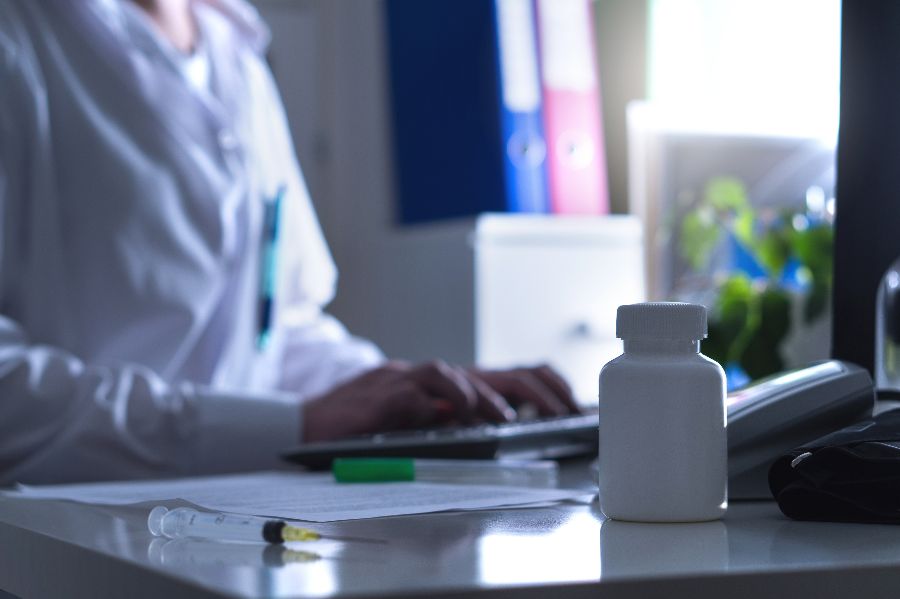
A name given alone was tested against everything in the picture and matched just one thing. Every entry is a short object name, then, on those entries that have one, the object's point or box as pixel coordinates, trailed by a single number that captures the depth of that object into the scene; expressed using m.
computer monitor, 1.25
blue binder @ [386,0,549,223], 3.20
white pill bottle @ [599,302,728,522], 1.01
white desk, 0.87
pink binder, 3.22
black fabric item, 1.00
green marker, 1.20
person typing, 1.43
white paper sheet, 1.05
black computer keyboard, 1.28
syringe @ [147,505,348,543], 0.95
